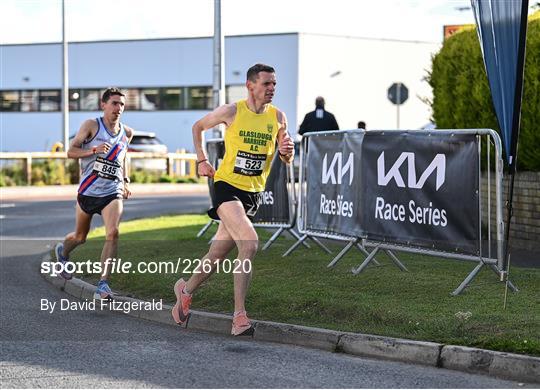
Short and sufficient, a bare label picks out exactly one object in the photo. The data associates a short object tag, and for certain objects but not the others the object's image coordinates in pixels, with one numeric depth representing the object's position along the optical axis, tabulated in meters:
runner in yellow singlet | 9.12
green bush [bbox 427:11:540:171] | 14.36
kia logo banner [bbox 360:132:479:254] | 10.23
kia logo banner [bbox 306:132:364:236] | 11.85
